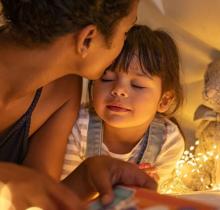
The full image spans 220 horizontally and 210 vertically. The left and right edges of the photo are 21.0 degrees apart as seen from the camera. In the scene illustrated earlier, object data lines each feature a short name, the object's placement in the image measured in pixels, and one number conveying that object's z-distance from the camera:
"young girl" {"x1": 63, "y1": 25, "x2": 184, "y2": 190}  0.99
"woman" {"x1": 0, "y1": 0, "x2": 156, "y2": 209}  0.69
